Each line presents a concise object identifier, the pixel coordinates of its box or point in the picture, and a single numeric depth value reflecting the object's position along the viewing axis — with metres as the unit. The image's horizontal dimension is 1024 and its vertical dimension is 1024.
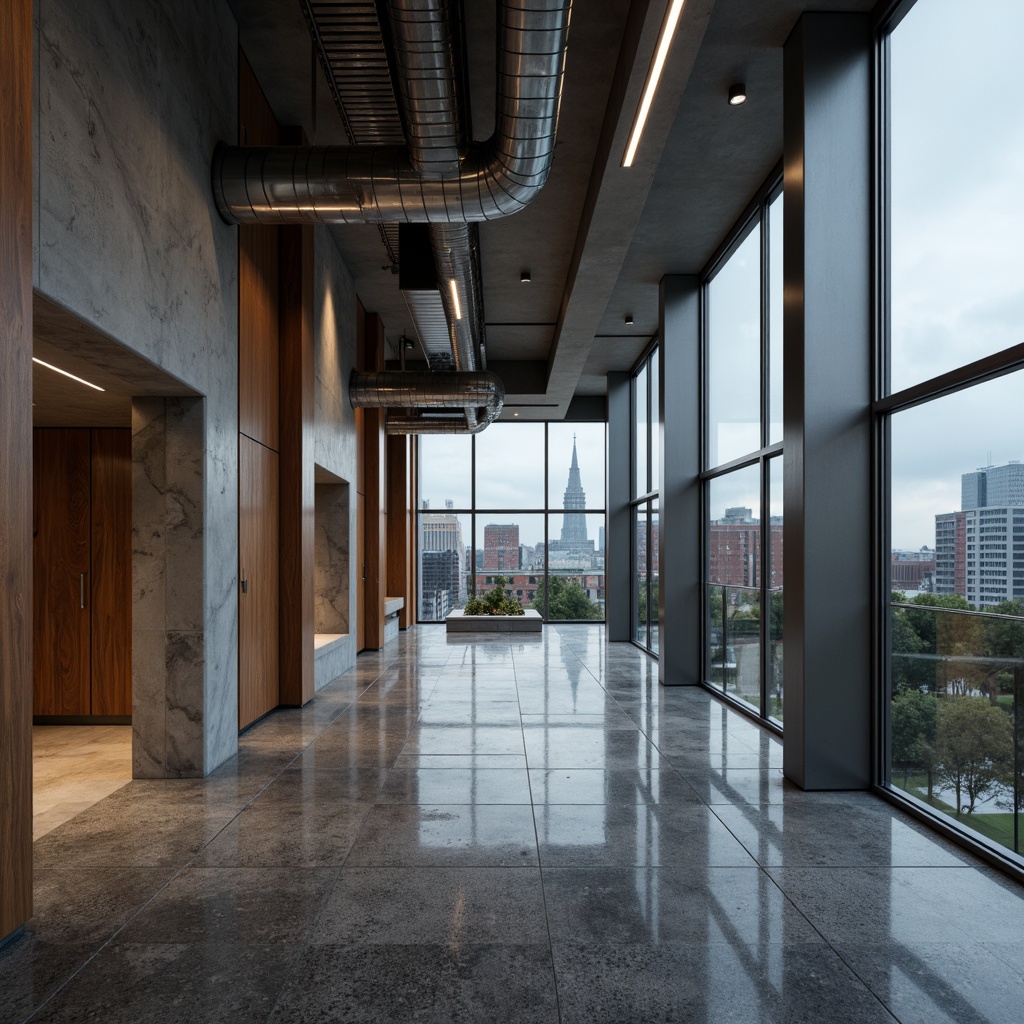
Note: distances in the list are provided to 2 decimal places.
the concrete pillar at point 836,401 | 4.95
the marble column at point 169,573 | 5.15
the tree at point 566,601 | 17.67
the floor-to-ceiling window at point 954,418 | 3.82
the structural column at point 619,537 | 14.16
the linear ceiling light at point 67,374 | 4.56
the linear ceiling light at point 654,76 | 3.72
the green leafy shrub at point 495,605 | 15.96
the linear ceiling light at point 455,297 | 7.62
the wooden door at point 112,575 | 6.93
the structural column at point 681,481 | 9.36
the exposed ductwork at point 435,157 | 3.67
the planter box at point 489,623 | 15.47
